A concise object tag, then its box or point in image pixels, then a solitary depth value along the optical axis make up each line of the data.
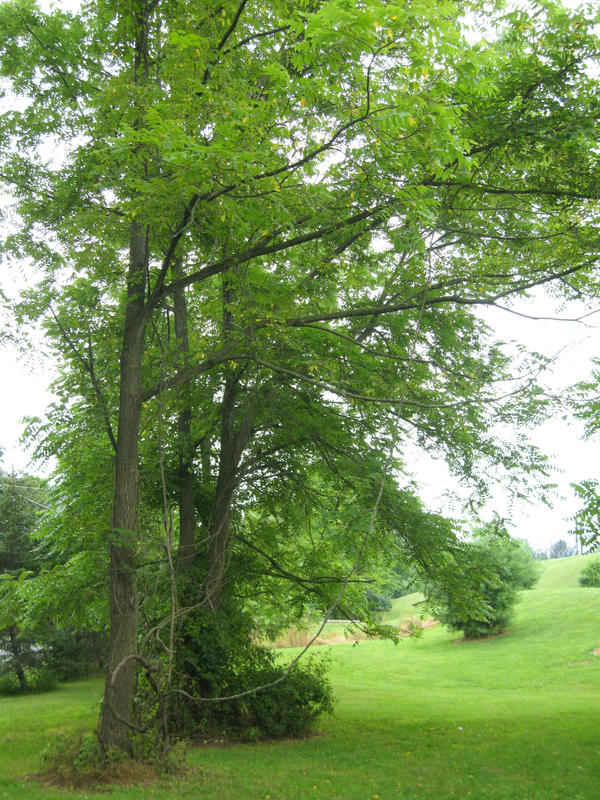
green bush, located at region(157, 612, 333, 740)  10.03
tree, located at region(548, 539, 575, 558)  107.24
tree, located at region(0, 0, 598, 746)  5.93
